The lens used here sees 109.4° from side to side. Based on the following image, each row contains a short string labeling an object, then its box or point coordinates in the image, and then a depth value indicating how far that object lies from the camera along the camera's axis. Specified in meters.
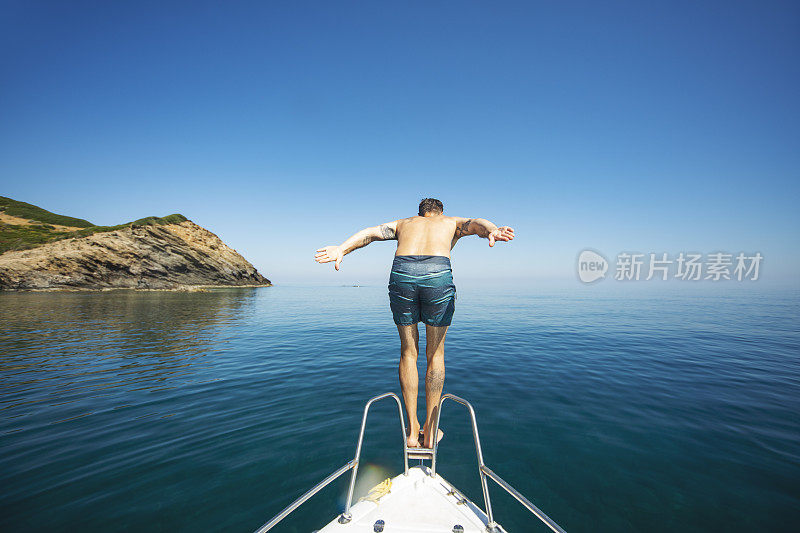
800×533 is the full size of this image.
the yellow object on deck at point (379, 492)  2.56
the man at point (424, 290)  3.21
